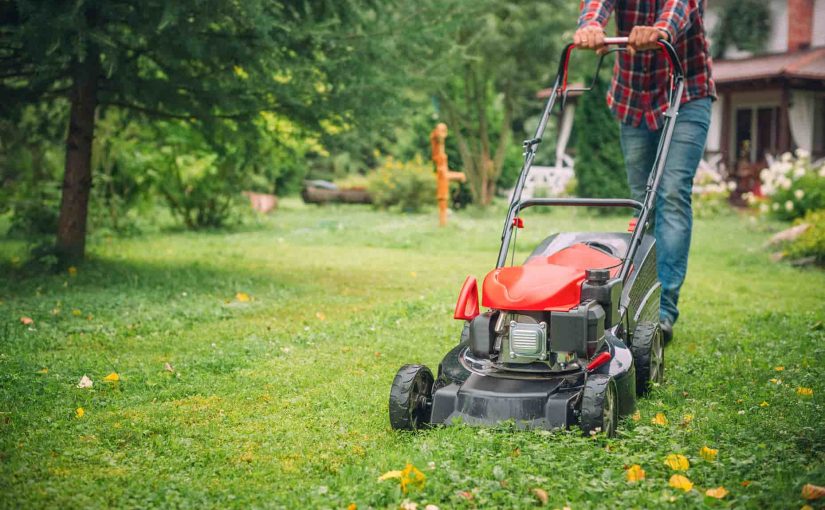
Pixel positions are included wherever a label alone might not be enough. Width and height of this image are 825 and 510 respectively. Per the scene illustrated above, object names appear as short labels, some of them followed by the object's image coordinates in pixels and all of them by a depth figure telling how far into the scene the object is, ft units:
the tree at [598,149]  49.90
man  15.03
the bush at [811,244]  25.54
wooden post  38.24
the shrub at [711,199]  44.83
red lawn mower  9.81
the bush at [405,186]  51.16
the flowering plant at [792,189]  35.88
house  55.26
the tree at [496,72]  48.93
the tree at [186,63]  18.14
